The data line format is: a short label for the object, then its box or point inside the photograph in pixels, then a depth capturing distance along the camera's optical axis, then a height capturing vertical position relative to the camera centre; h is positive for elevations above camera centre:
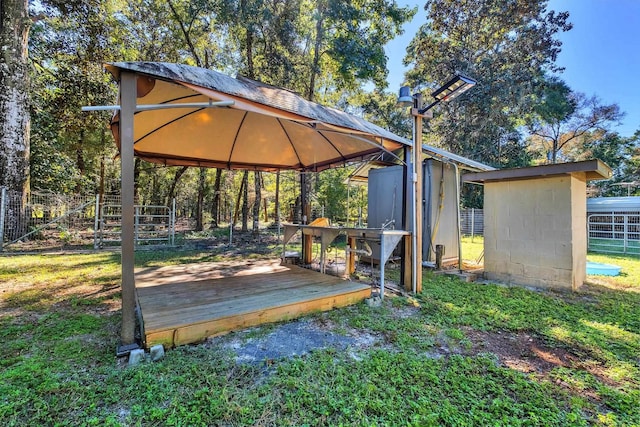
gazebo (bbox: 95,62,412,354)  2.31 +1.15
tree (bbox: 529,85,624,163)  15.73 +7.04
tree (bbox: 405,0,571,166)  13.18 +8.04
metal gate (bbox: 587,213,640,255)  8.78 -0.67
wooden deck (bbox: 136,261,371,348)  2.49 -0.90
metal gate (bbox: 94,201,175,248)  8.10 -0.49
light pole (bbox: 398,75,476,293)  4.11 +0.53
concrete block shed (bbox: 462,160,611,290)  4.32 -0.04
